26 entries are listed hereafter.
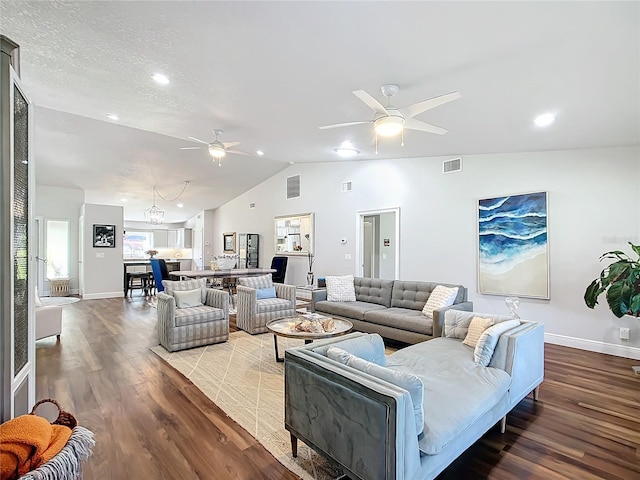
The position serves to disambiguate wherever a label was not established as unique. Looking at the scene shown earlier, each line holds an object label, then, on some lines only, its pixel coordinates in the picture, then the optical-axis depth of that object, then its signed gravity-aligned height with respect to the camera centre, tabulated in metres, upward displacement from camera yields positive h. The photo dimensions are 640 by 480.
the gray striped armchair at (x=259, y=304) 5.10 -1.00
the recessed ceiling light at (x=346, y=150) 5.51 +1.66
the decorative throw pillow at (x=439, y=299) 4.18 -0.75
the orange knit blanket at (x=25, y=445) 1.20 -0.79
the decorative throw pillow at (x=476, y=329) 3.04 -0.84
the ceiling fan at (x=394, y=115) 2.75 +1.16
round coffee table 3.44 -1.00
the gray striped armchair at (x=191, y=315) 4.24 -0.99
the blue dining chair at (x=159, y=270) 7.70 -0.67
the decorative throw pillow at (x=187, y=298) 4.64 -0.81
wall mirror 8.43 +0.21
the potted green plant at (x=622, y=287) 3.46 -0.51
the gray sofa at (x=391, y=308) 4.07 -0.99
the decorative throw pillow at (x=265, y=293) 5.36 -0.85
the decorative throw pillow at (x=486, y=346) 2.59 -0.84
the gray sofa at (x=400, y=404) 1.57 -0.97
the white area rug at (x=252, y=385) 2.21 -1.45
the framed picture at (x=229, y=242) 11.41 +0.01
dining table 7.16 -0.73
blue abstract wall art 4.70 -0.07
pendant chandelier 9.63 +0.94
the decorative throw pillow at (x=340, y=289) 5.38 -0.80
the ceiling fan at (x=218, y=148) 4.80 +1.41
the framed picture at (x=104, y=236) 8.47 +0.18
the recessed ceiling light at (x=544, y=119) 3.33 +1.29
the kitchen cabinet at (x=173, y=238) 14.09 +0.20
